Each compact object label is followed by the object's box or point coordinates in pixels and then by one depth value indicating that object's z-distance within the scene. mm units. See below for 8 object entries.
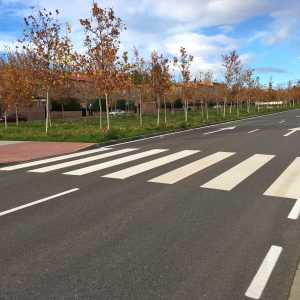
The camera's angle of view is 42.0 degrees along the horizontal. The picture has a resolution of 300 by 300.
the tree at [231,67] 38906
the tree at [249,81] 46169
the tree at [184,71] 28000
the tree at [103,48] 19969
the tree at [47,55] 19188
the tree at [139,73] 34531
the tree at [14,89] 28234
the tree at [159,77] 25844
